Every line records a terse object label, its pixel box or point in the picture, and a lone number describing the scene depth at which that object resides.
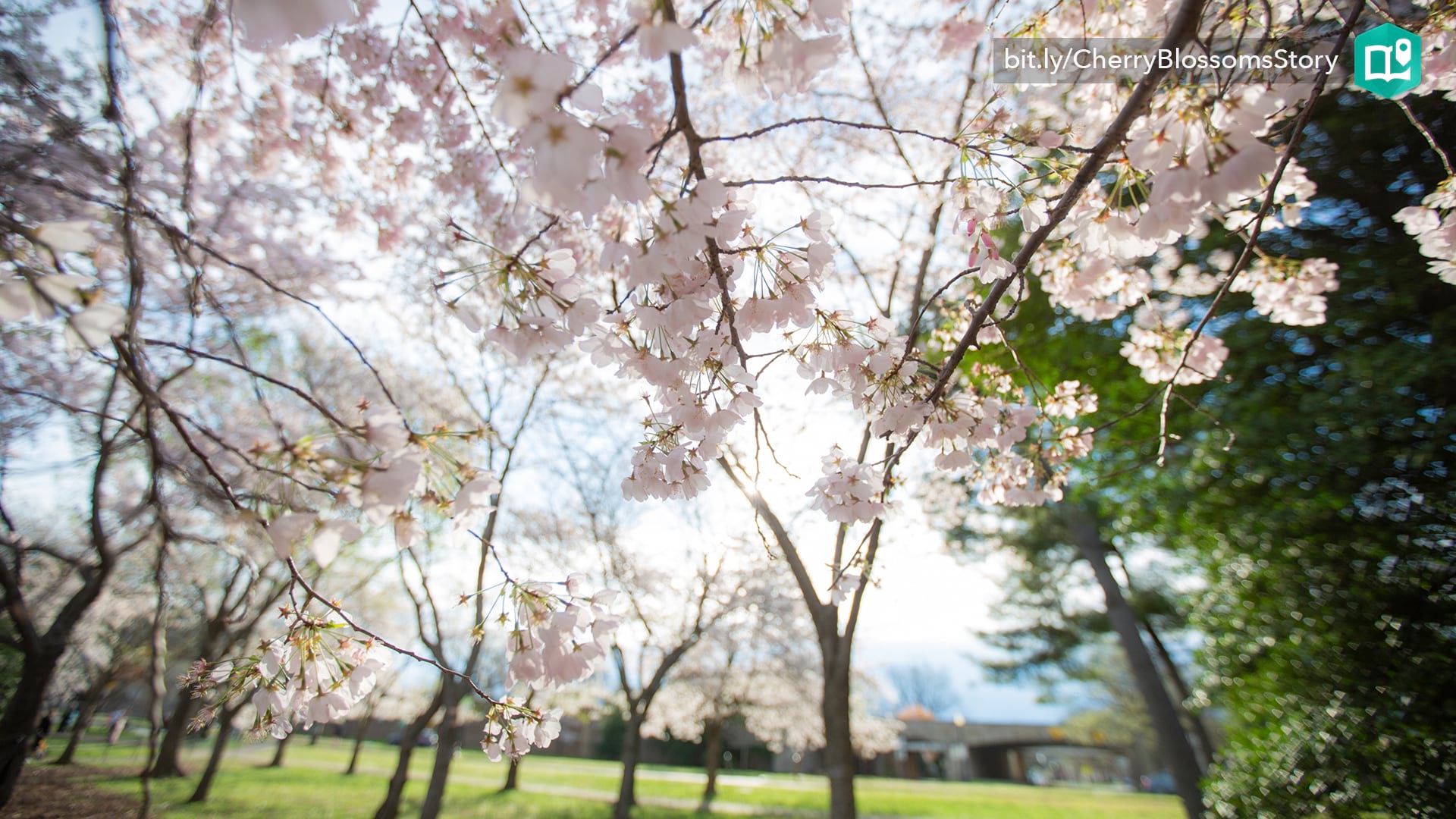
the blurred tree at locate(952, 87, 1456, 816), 3.07
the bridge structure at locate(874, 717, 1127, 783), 27.19
